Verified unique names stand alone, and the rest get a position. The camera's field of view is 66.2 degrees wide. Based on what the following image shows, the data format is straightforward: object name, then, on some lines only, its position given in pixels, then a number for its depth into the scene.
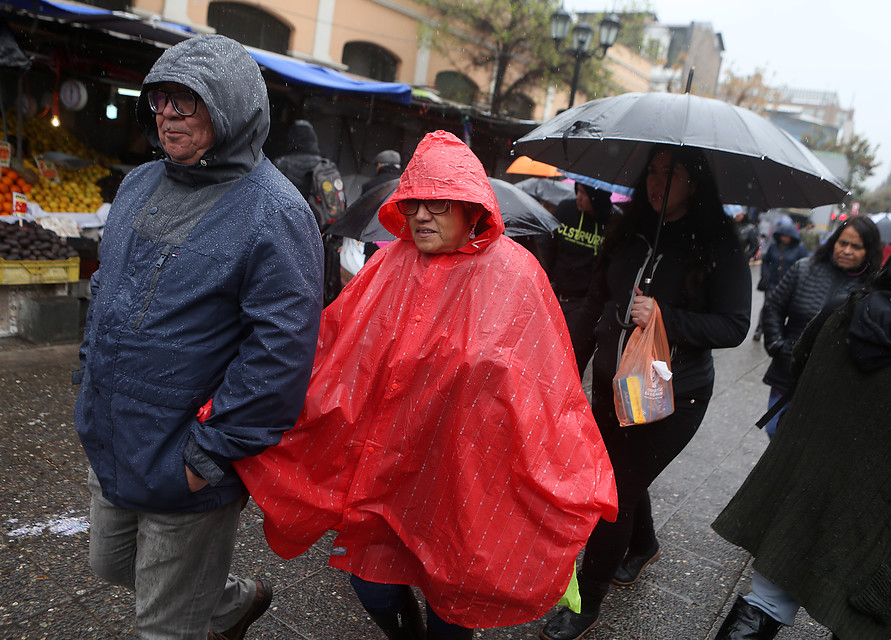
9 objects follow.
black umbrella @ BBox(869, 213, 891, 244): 6.47
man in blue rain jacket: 1.80
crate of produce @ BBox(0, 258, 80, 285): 5.71
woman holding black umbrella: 2.82
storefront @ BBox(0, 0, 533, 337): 6.28
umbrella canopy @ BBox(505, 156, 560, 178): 6.86
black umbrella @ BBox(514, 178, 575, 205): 6.89
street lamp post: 10.99
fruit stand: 5.84
